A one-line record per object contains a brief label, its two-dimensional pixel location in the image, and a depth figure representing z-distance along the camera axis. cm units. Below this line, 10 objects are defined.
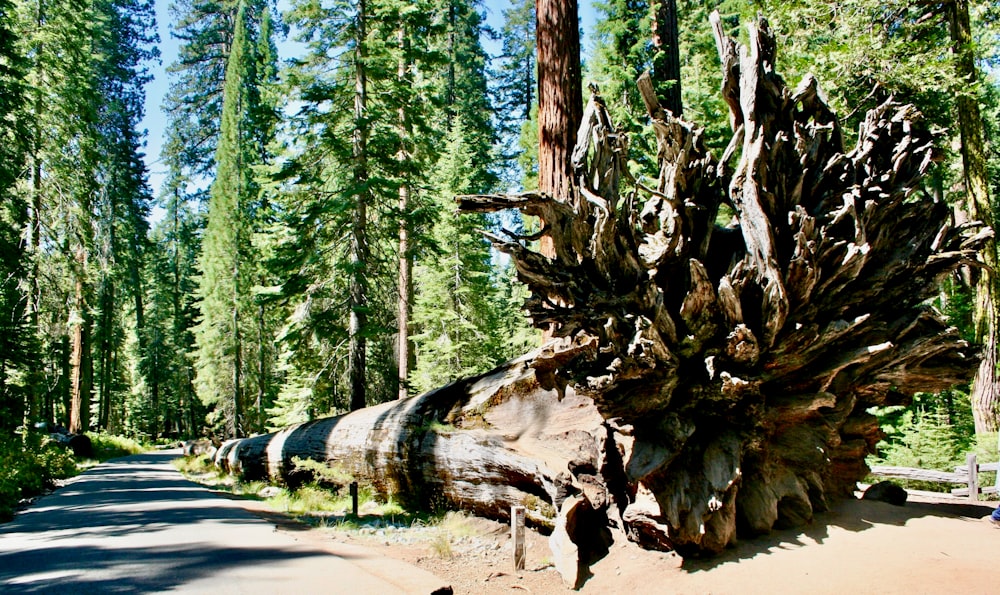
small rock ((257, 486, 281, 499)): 1272
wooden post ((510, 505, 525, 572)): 605
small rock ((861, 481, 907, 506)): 625
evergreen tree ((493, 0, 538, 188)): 3991
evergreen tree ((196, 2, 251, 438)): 2655
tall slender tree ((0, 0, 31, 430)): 1442
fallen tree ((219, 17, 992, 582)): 522
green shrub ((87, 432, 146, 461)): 2638
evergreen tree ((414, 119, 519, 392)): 2278
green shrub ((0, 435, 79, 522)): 970
